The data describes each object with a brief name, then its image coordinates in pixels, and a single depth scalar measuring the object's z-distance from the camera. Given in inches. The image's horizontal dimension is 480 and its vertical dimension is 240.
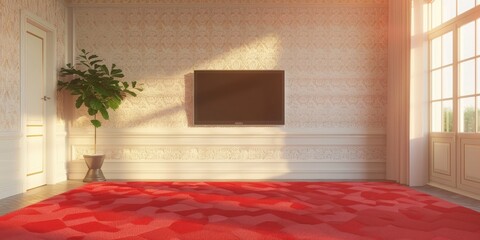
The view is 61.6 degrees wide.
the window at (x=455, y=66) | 192.4
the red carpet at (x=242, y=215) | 123.9
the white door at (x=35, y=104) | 220.8
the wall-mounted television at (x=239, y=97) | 255.3
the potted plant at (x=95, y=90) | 237.6
